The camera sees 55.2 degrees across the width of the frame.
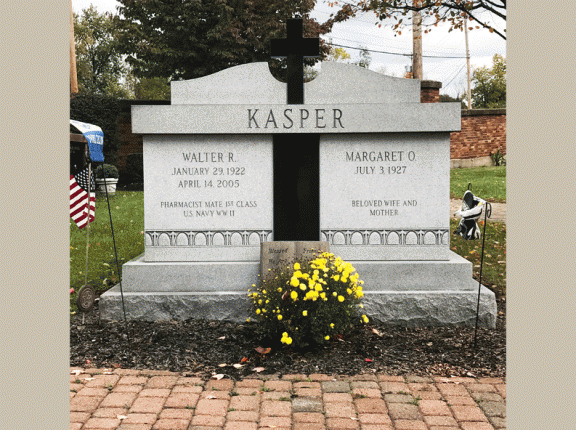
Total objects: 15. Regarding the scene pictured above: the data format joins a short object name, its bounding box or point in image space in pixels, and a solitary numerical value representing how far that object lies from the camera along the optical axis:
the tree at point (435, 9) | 8.78
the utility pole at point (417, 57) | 18.76
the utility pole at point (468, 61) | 38.66
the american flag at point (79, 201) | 5.33
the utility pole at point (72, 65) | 18.98
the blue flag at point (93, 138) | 4.89
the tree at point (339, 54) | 34.86
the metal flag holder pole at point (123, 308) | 4.84
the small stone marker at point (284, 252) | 5.07
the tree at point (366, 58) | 34.84
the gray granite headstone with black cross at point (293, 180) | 5.20
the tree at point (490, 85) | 37.50
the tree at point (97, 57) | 42.16
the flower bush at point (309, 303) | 4.26
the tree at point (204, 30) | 20.11
